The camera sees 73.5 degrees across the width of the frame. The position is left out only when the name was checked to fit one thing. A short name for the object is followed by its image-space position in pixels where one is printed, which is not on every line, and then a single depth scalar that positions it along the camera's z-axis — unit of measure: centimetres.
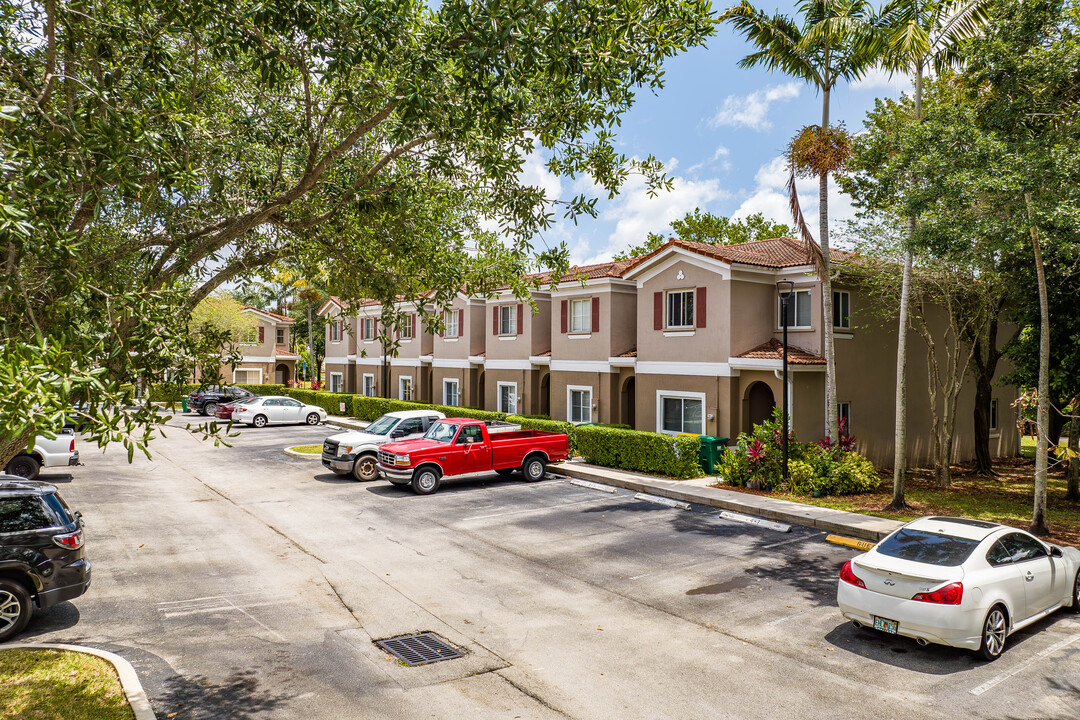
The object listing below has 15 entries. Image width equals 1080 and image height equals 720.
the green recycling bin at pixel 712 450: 2161
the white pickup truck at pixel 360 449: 2112
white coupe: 847
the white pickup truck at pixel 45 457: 2009
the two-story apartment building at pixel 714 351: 2233
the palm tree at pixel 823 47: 1777
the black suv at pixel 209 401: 4394
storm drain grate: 859
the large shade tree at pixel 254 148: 606
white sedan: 3681
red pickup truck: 1919
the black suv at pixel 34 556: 890
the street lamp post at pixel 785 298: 1760
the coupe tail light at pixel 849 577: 923
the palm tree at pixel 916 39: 1650
